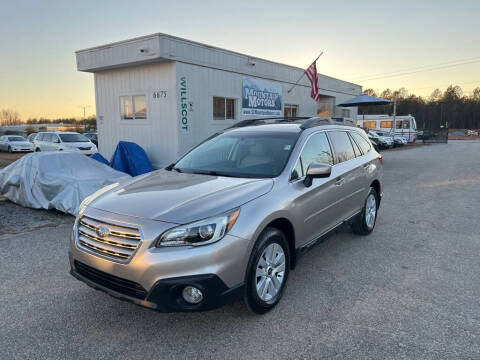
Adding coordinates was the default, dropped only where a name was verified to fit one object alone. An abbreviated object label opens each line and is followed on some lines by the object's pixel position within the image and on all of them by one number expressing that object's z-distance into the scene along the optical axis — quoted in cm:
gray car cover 661
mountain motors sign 1288
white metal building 1019
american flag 1453
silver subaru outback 254
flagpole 1527
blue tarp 992
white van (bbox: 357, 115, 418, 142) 3325
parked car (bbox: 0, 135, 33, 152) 2530
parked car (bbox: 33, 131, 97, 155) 1781
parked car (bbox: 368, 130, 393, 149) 2614
